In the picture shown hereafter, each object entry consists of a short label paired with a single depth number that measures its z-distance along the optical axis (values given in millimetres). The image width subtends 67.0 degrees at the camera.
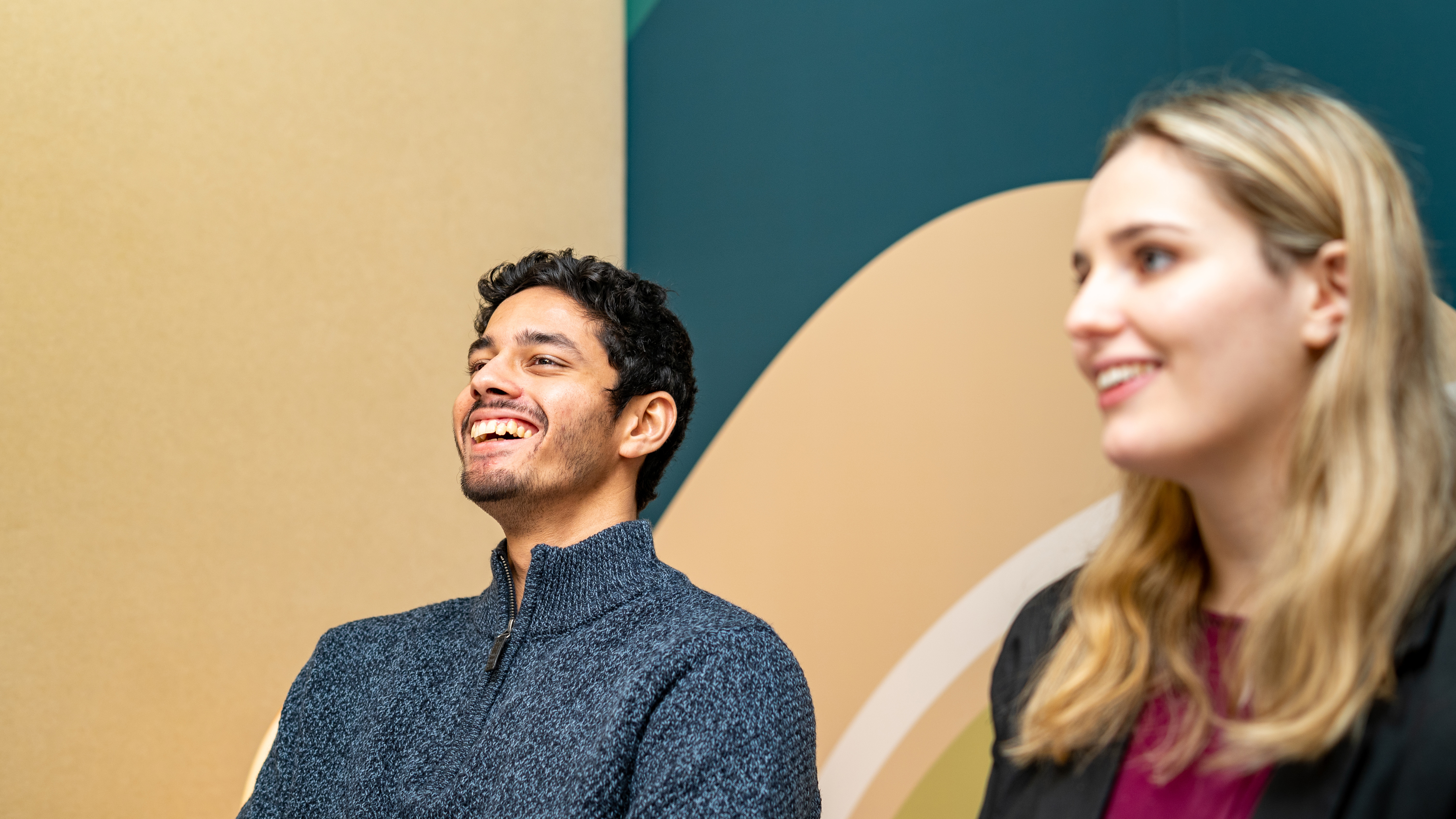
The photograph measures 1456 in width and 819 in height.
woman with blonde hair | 718
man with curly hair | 1252
